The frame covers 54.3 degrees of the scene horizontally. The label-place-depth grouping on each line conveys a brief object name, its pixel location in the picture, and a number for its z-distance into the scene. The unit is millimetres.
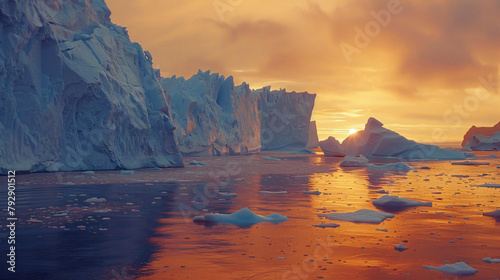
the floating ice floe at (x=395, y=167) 26172
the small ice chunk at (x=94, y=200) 10961
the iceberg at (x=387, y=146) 39844
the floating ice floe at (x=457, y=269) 5195
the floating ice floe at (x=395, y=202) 10789
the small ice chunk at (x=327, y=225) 7991
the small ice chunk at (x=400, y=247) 6332
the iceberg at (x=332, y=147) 48250
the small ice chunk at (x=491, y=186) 15677
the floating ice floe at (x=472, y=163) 31178
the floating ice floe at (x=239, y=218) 8344
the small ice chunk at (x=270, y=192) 13384
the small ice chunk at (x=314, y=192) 13141
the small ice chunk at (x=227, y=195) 12471
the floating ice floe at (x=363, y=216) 8562
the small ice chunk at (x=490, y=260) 5668
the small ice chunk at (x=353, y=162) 29875
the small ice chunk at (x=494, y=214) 9312
